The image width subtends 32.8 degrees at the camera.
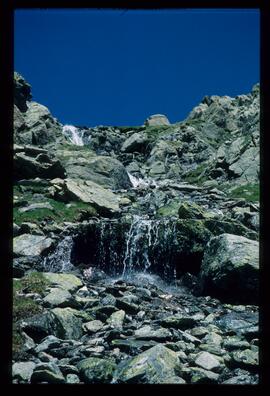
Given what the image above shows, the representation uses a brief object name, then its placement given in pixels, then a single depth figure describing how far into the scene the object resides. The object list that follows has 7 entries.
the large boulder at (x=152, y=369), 8.22
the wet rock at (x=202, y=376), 8.60
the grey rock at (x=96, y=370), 8.51
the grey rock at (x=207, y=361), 9.42
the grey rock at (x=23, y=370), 8.03
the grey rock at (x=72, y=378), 8.42
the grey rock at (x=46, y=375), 7.90
